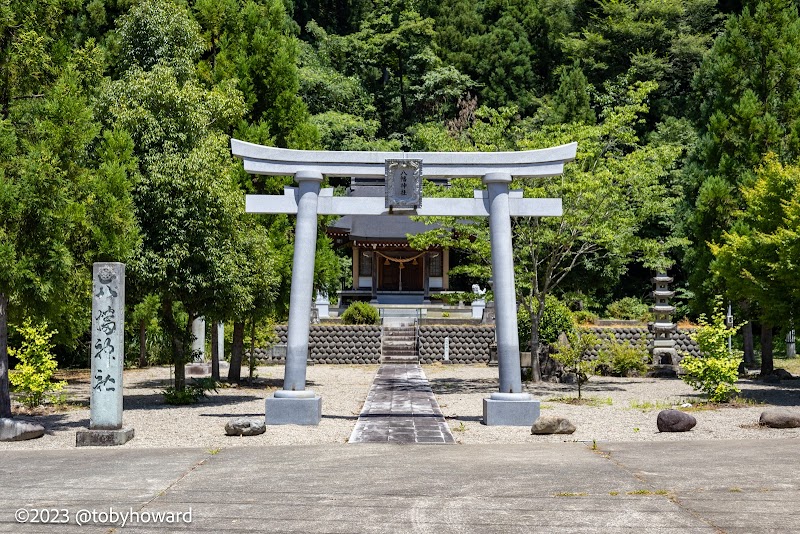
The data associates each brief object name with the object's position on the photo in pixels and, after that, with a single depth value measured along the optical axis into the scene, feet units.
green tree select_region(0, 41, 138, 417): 39.06
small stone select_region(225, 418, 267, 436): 40.68
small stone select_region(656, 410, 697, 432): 41.39
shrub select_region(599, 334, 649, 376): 81.05
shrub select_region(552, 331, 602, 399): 61.26
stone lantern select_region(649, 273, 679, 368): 87.76
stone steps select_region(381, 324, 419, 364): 99.66
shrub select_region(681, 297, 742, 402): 50.96
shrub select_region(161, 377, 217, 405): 55.67
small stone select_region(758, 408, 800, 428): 41.11
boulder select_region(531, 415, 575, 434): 41.16
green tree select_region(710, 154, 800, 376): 57.10
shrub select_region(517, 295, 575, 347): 83.20
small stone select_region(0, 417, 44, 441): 39.01
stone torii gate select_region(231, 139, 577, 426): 46.01
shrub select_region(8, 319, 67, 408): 50.34
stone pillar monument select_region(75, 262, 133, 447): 38.34
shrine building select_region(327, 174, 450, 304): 126.31
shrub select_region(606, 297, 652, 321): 113.50
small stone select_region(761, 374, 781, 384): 72.11
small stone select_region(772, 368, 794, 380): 74.02
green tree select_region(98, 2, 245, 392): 51.37
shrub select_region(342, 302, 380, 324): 104.27
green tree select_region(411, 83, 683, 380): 65.82
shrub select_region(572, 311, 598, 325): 99.06
